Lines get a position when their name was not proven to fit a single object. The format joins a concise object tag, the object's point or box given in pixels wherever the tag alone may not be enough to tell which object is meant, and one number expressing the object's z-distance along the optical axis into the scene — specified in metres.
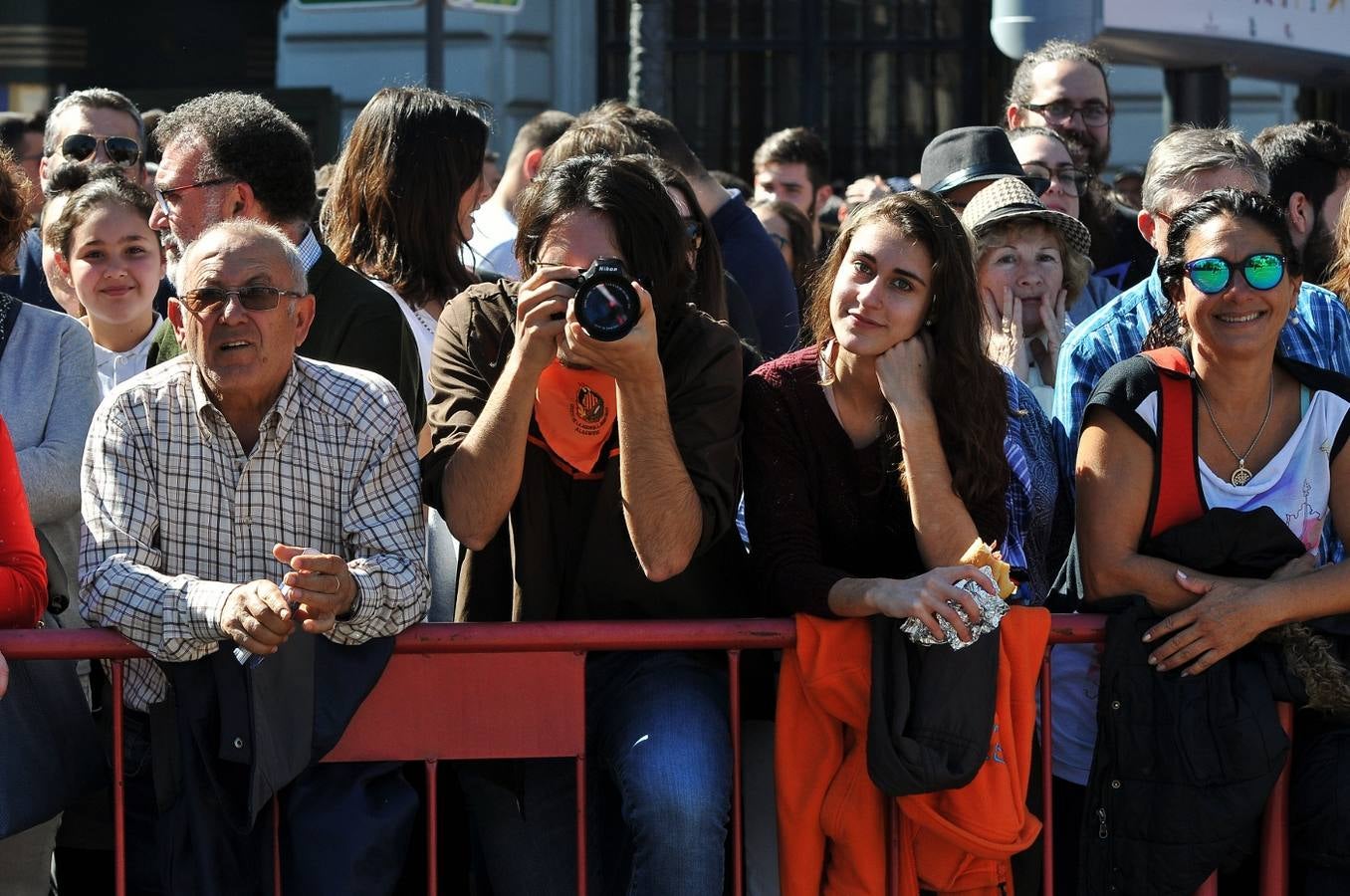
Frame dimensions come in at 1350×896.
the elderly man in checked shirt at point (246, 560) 6.77
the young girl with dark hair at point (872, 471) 7.09
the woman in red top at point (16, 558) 7.07
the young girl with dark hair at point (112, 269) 9.71
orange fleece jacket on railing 7.05
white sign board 14.41
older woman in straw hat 9.66
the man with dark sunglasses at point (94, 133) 12.72
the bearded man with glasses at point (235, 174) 8.76
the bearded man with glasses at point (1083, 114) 12.52
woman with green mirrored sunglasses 7.20
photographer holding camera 6.89
